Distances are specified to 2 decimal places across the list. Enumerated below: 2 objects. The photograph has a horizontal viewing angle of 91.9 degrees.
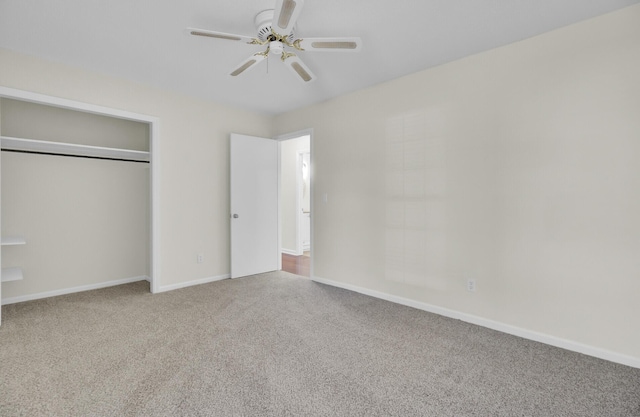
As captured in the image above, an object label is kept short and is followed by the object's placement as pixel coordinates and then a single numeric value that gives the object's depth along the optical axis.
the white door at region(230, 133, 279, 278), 4.38
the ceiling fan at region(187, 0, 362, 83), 1.78
